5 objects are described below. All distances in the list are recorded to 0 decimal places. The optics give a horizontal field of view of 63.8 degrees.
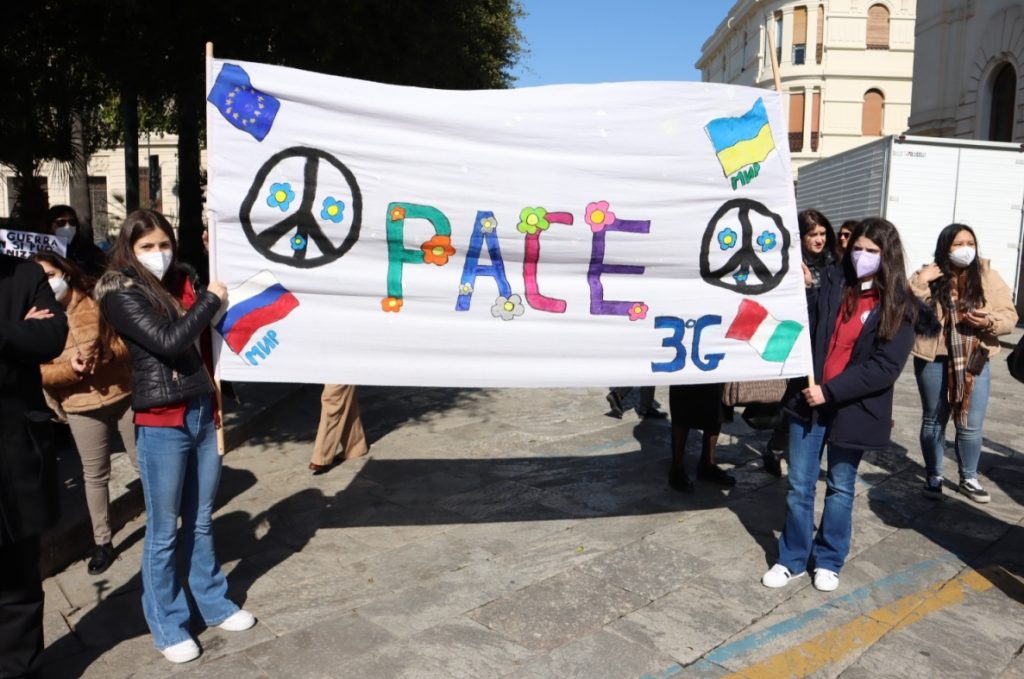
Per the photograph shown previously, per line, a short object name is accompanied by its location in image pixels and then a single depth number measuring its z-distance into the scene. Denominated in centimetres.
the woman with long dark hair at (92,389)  436
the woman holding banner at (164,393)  340
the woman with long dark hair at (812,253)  609
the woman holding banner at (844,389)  402
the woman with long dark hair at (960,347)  541
